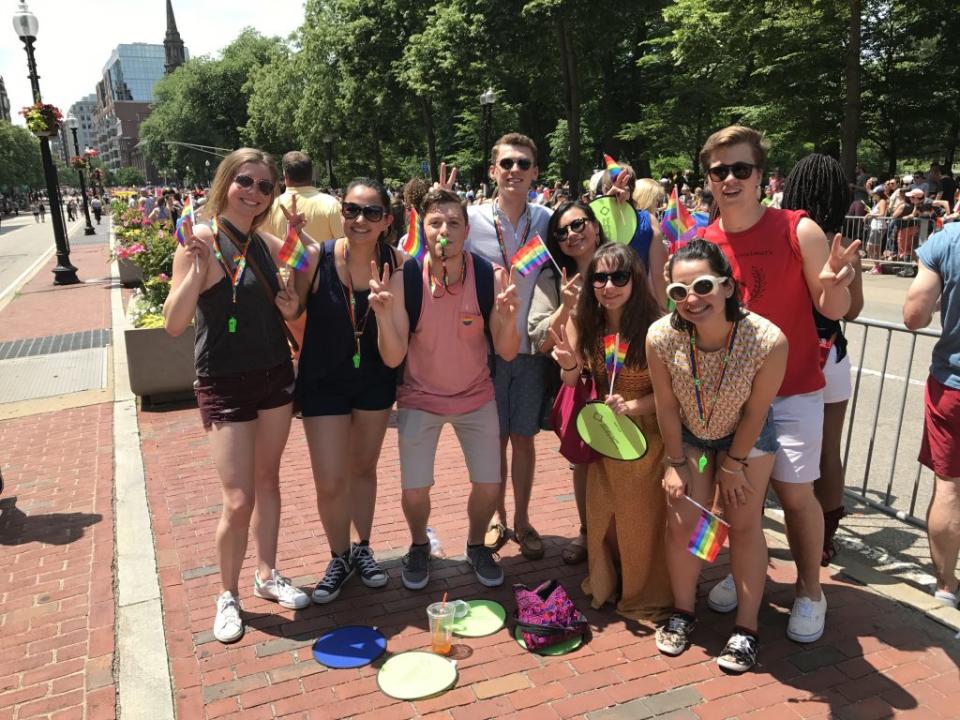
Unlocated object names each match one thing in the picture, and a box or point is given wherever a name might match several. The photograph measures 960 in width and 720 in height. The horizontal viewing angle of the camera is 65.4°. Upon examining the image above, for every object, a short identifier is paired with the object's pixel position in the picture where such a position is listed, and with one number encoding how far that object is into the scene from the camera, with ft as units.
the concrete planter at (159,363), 22.80
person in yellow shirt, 19.27
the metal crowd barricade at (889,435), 14.67
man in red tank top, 9.87
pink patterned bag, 10.68
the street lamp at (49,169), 50.06
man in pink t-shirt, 11.10
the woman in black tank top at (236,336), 10.44
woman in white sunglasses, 9.18
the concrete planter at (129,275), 50.26
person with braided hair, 10.81
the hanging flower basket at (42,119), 51.78
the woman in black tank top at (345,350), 11.12
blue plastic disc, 10.54
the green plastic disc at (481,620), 11.18
